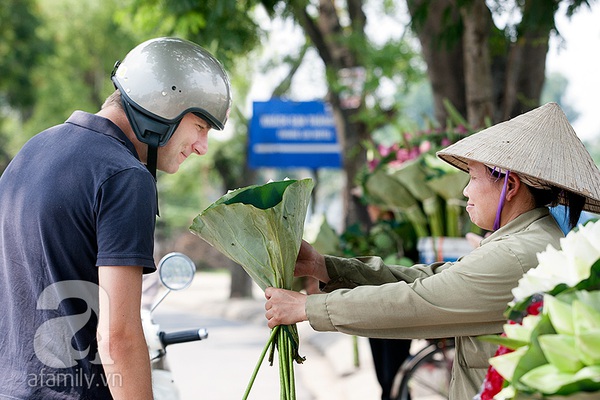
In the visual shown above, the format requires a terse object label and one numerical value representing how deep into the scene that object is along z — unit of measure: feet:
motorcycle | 11.42
